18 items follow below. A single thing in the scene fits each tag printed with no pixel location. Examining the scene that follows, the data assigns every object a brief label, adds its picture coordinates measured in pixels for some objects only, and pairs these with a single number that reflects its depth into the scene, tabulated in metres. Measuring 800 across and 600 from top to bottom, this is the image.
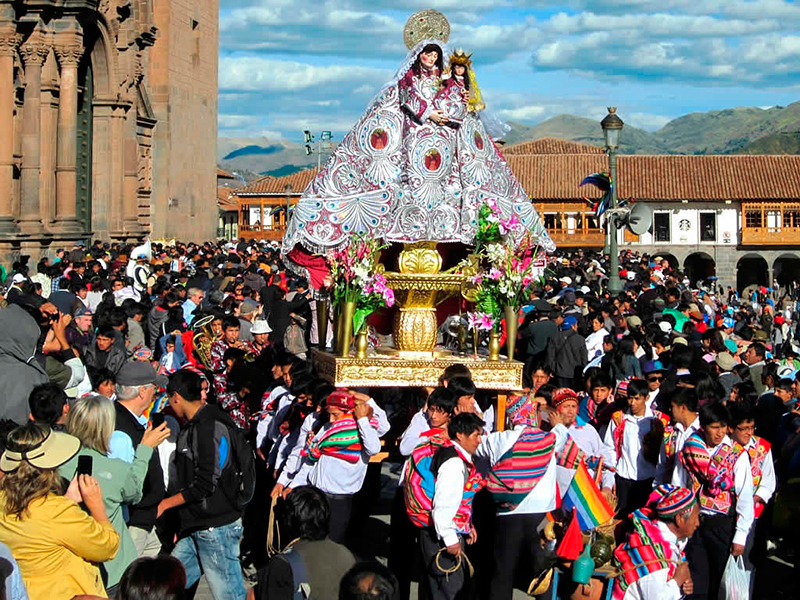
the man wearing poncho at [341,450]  7.67
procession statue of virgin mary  10.05
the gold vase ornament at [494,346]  9.91
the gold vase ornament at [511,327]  9.87
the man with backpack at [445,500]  6.48
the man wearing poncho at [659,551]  6.36
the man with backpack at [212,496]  6.55
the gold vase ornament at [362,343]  9.77
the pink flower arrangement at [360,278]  9.58
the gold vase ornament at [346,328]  9.59
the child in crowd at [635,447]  8.19
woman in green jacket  5.77
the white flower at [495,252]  9.88
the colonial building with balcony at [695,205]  64.38
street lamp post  16.77
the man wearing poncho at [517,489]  6.74
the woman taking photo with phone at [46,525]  4.99
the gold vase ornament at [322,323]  10.48
